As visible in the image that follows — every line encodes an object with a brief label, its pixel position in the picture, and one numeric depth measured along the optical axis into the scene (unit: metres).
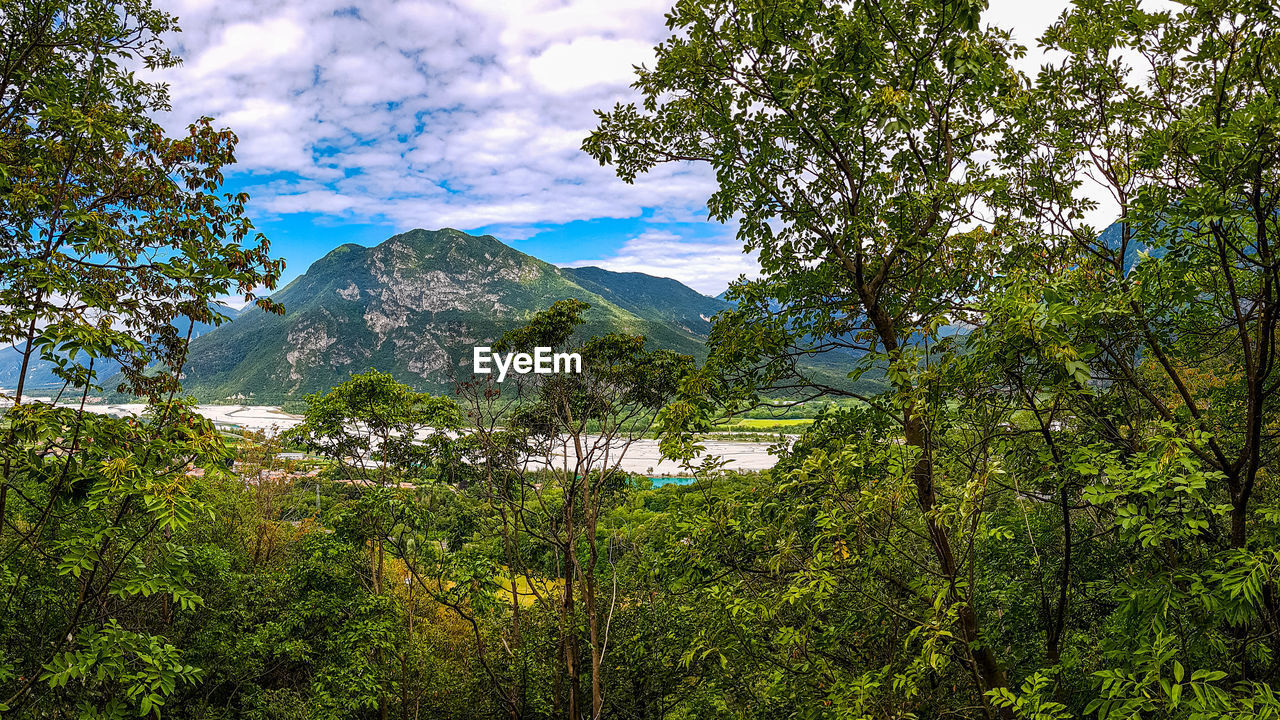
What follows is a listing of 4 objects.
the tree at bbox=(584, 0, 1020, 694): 4.32
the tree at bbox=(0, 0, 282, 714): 4.05
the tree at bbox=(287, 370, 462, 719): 12.41
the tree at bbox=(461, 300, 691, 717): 11.41
